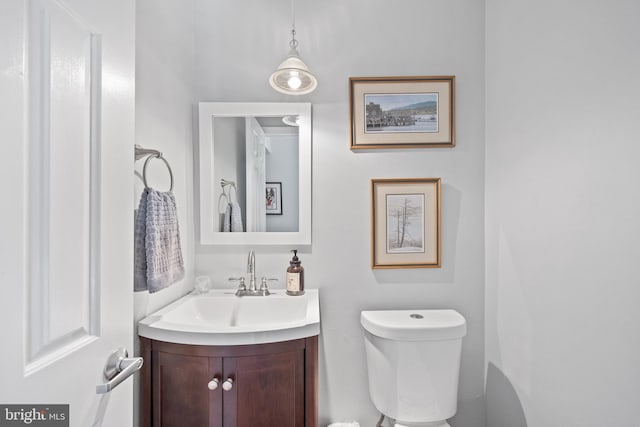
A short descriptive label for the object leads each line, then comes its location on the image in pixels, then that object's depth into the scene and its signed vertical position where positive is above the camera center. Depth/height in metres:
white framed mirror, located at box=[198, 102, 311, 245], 1.57 +0.20
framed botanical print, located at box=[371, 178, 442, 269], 1.58 -0.06
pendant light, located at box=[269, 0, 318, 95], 1.37 +0.62
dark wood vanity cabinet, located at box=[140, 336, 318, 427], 1.09 -0.62
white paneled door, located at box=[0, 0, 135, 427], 0.46 +0.01
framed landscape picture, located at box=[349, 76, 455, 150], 1.57 +0.51
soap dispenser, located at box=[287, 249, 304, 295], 1.50 -0.32
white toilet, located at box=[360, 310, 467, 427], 1.29 -0.66
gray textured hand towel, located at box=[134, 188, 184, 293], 1.10 -0.12
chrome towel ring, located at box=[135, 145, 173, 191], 1.13 +0.21
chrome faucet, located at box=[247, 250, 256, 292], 1.52 -0.28
